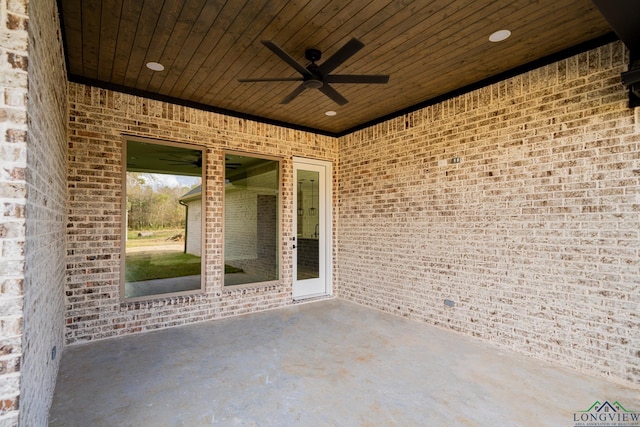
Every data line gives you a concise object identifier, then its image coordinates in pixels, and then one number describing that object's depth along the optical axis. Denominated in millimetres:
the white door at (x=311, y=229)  5828
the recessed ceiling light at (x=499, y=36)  2988
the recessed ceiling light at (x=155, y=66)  3602
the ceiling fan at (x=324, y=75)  2648
